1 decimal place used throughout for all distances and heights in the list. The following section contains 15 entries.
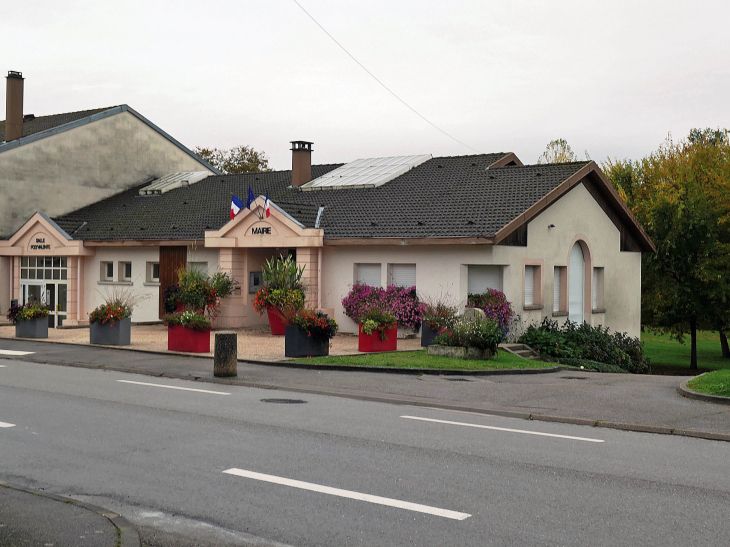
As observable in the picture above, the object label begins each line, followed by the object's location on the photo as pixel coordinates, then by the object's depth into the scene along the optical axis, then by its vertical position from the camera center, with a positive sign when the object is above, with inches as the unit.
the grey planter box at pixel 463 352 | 752.3 -45.3
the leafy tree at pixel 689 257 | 1421.0 +80.1
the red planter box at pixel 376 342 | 828.0 -39.7
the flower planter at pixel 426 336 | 892.0 -35.8
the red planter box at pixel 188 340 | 812.0 -38.2
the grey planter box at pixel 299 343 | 757.9 -37.7
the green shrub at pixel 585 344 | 944.3 -48.8
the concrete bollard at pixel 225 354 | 627.2 -40.2
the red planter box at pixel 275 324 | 1031.0 -28.1
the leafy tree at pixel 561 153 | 2171.5 +390.6
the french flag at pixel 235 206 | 1108.5 +124.1
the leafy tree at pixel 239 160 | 2504.9 +422.1
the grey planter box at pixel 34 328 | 981.2 -33.4
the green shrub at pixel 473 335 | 749.9 -29.5
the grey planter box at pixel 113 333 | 882.8 -35.1
